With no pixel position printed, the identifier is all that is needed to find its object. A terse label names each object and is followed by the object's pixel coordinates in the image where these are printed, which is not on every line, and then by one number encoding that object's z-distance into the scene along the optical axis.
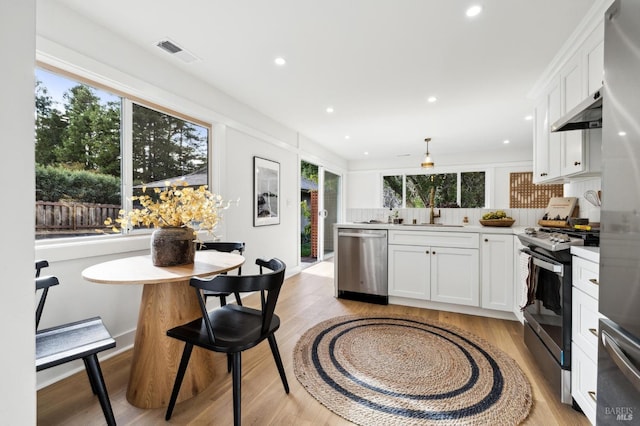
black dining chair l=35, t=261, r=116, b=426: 1.26
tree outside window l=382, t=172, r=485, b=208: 6.77
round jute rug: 1.60
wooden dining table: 1.67
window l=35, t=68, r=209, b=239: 1.96
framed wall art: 3.89
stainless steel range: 1.67
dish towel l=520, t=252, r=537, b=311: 2.07
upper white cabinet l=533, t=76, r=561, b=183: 2.58
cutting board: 2.53
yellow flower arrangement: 1.81
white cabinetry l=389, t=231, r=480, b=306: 3.00
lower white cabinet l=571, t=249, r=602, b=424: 1.41
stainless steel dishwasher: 3.37
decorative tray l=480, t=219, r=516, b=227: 3.21
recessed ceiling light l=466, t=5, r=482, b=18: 1.92
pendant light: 4.73
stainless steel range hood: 1.39
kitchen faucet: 4.35
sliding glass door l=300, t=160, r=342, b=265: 6.22
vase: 1.79
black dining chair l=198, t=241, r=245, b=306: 2.51
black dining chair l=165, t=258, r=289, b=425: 1.38
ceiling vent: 2.35
